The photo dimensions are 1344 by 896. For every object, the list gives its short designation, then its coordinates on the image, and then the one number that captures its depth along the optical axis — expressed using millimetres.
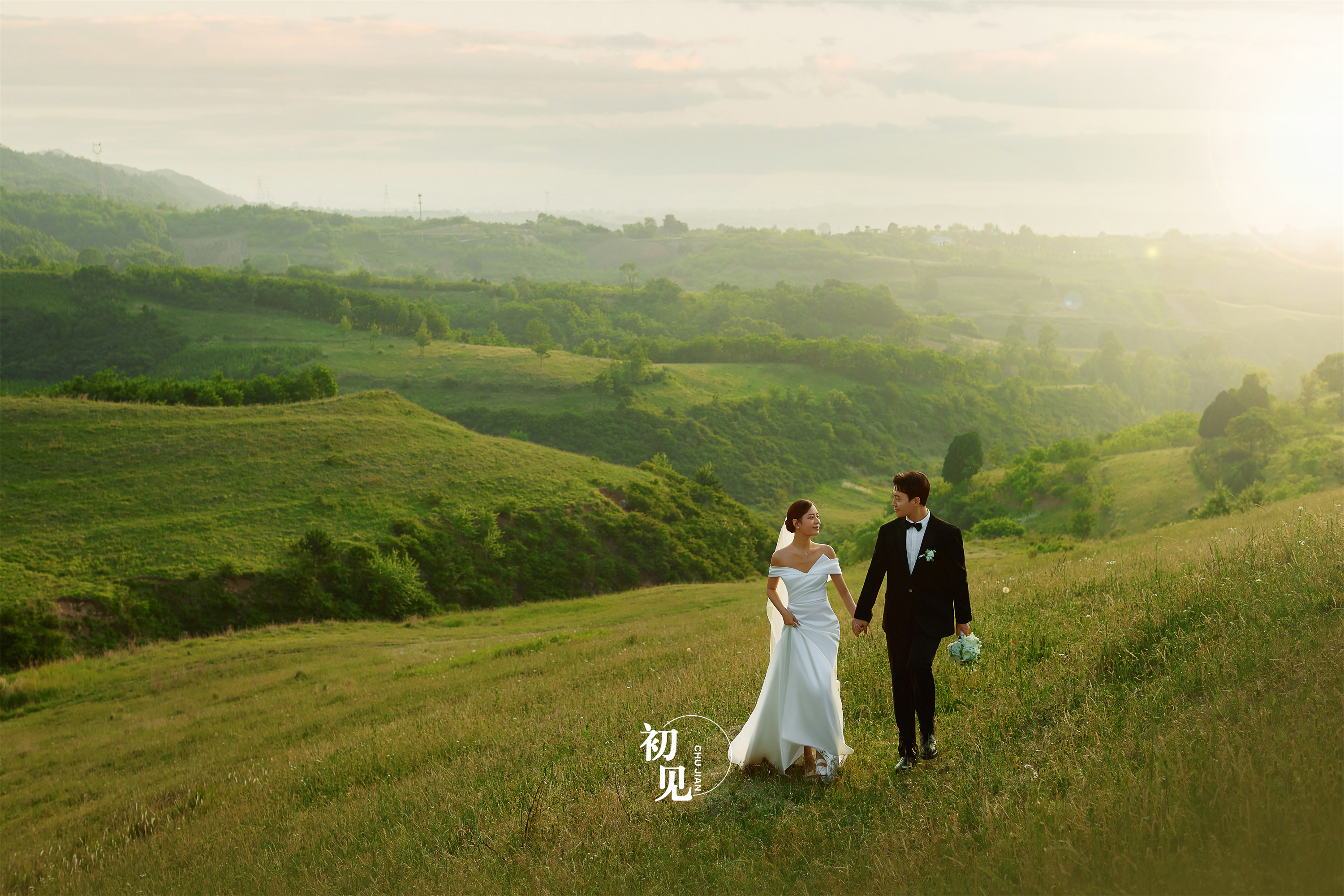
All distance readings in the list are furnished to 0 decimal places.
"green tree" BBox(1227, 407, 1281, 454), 81875
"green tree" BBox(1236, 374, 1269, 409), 90812
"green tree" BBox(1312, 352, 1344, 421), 91625
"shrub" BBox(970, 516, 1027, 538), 76125
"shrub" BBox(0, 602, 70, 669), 34594
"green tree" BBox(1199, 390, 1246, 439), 89500
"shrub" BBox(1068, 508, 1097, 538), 70750
